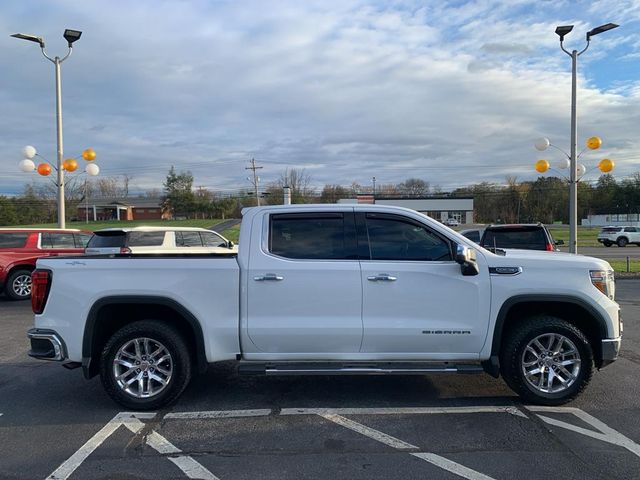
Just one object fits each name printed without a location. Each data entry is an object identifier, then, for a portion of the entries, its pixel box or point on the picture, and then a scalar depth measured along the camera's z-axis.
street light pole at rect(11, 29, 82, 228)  16.09
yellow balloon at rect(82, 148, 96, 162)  18.34
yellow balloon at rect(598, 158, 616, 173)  17.62
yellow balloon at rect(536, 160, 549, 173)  18.95
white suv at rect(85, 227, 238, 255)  11.97
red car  12.42
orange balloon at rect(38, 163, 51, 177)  18.67
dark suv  11.02
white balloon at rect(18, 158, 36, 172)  18.02
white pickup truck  4.72
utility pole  70.28
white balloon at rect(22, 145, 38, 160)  18.00
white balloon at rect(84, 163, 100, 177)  18.69
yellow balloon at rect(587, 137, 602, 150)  17.31
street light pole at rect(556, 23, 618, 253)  16.66
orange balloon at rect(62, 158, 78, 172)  18.39
